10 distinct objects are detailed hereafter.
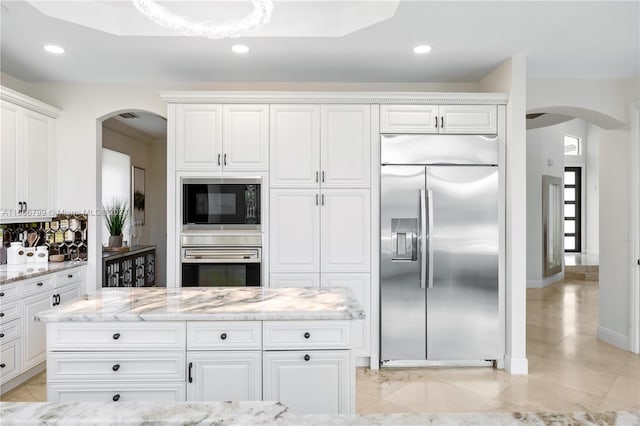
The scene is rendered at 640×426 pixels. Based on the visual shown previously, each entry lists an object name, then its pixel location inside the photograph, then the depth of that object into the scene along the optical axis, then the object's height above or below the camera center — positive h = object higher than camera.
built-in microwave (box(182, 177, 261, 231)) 3.63 +0.09
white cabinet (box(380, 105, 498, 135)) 3.65 +0.85
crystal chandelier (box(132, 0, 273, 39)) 2.02 +0.99
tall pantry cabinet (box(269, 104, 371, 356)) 3.66 +0.15
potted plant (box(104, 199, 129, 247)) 5.29 -0.14
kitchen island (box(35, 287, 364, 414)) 1.97 -0.70
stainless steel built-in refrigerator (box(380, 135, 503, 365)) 3.59 -0.39
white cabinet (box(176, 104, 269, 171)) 3.65 +0.68
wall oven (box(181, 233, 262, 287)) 3.63 -0.44
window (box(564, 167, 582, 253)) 10.88 +0.08
